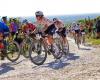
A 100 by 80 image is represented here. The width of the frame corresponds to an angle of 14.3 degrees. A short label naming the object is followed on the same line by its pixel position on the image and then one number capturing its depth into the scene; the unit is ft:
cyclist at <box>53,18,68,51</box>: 61.62
